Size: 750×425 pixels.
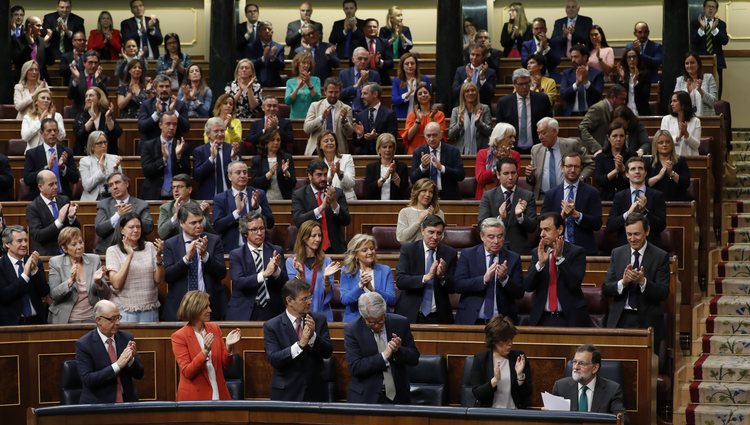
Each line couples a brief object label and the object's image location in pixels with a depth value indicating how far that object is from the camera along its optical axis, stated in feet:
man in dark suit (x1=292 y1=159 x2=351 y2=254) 60.75
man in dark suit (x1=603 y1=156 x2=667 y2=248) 58.29
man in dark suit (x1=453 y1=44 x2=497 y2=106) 74.43
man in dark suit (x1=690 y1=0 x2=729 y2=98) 84.23
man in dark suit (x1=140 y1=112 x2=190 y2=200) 66.28
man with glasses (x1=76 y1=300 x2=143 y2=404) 47.98
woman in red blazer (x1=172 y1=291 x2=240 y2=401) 47.73
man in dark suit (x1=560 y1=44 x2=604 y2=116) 74.43
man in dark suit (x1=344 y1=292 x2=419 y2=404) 47.50
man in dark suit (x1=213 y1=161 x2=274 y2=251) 59.62
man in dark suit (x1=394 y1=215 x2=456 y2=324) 53.31
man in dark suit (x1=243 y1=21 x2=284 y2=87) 82.48
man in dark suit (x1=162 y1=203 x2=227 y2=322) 54.54
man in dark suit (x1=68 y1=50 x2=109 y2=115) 77.25
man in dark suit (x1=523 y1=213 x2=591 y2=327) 52.75
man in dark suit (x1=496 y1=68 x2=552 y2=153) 68.95
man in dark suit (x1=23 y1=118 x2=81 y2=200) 65.77
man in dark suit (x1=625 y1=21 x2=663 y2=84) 80.74
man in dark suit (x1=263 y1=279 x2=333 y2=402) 48.26
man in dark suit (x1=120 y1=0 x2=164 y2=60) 89.66
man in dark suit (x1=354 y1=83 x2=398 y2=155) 69.72
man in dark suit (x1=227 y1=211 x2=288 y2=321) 53.88
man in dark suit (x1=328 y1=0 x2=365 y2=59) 87.53
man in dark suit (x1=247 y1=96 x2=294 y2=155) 68.28
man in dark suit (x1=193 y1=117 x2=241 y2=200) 65.16
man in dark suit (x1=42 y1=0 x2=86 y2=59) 88.12
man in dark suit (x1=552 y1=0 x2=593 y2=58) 84.38
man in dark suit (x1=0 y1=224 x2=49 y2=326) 53.83
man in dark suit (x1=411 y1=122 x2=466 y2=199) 64.39
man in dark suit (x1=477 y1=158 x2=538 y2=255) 58.49
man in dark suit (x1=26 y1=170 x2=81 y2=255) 60.64
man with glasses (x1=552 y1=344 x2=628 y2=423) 46.34
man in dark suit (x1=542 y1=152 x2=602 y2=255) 58.49
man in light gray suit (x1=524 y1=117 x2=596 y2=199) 63.41
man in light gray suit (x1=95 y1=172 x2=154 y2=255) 59.41
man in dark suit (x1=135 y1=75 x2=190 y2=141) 69.55
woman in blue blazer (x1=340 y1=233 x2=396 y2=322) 52.47
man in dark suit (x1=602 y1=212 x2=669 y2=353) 52.54
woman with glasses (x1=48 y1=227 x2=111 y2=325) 54.19
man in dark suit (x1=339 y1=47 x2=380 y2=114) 73.82
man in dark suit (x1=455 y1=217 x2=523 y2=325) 52.49
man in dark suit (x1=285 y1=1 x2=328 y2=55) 87.56
